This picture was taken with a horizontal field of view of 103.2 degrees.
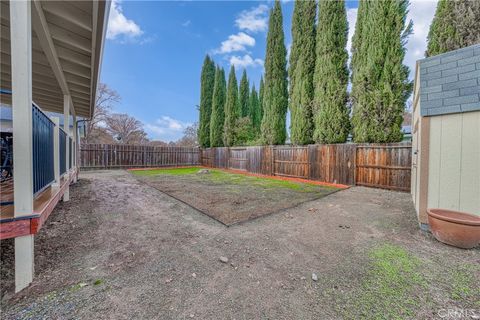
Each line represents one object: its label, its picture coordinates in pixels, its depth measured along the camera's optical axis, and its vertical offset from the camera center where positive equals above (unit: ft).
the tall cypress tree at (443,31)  18.66 +12.54
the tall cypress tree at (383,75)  21.67 +9.56
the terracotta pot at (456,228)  7.95 -3.17
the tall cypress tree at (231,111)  49.29 +11.20
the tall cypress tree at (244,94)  75.87 +23.87
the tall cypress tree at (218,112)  53.72 +11.95
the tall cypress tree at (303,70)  31.37 +14.27
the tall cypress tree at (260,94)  76.55 +24.59
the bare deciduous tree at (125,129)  70.85 +9.66
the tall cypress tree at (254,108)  80.81 +20.27
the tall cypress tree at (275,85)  36.50 +13.61
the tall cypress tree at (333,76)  26.99 +11.58
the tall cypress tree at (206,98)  58.59 +17.28
